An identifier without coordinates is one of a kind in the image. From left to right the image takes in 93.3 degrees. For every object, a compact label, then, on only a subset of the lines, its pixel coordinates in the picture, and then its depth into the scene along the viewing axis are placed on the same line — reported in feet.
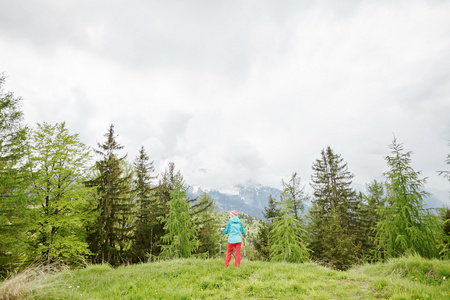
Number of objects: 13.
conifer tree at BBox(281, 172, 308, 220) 72.69
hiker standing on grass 30.09
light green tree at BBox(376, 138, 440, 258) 40.88
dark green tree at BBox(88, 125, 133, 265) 68.03
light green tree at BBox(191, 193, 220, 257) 97.47
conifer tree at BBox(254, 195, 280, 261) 91.59
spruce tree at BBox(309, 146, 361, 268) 79.41
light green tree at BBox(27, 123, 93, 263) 52.37
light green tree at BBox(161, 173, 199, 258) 61.31
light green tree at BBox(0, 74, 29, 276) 33.40
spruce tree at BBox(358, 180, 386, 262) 84.16
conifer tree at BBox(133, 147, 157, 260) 76.43
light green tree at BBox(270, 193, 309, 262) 49.75
